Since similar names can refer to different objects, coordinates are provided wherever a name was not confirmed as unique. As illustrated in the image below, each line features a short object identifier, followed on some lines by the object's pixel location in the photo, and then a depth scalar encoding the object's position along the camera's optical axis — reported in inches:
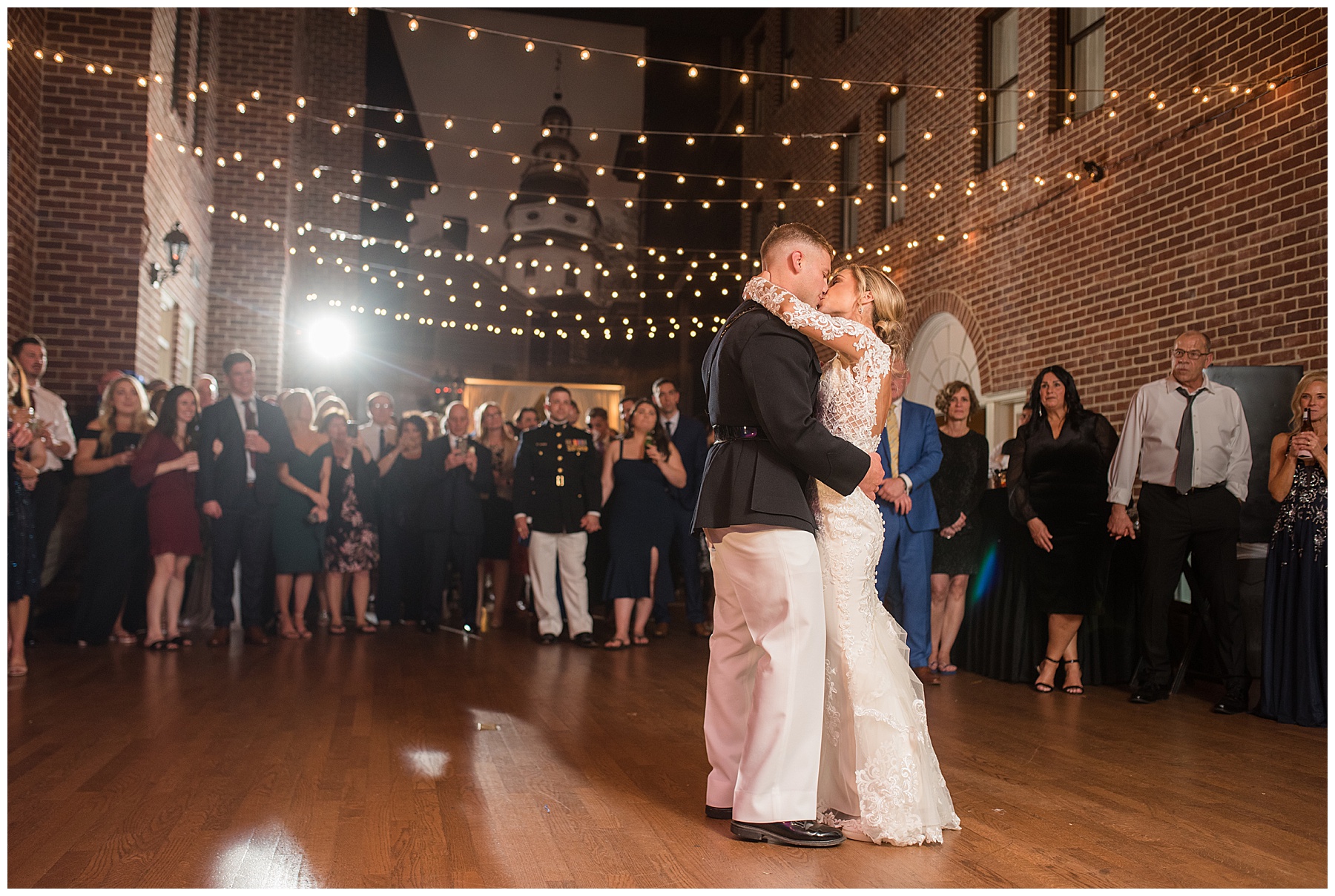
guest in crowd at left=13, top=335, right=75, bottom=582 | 228.2
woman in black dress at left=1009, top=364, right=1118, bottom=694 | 208.4
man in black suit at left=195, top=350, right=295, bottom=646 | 253.6
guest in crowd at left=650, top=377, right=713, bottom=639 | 283.9
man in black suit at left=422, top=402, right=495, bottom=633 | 293.9
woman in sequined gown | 174.7
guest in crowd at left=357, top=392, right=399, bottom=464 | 320.5
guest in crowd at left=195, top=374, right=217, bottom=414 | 285.7
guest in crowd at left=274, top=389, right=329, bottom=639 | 270.1
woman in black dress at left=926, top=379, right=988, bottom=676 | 229.3
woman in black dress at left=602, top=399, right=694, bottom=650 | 268.4
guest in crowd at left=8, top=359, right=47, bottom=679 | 199.0
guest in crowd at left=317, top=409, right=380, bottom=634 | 281.1
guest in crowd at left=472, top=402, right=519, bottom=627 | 309.9
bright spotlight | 642.8
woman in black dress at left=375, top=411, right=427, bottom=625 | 297.9
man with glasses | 193.6
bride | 107.0
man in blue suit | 212.5
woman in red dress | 247.1
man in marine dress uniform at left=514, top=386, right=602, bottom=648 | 270.1
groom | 106.0
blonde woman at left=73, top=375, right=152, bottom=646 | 250.2
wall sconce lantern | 327.6
